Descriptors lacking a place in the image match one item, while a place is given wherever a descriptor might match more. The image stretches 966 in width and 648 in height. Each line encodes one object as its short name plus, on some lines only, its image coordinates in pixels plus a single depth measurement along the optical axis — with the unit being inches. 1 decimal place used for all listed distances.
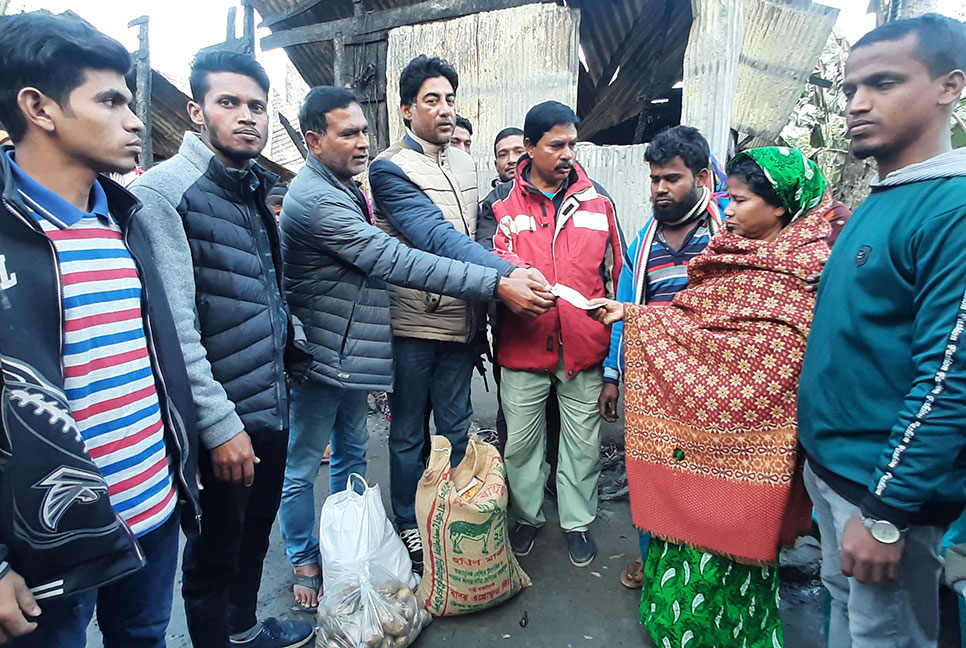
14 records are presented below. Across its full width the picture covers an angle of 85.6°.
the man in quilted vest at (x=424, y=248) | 98.4
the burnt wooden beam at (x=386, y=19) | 191.3
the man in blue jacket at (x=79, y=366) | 41.1
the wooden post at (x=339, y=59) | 218.4
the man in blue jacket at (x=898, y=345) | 46.3
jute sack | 86.2
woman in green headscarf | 69.1
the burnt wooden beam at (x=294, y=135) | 251.7
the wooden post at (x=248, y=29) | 244.8
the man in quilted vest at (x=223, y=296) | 62.1
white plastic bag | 83.9
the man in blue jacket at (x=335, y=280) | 87.6
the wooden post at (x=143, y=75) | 271.1
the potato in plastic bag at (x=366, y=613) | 78.7
